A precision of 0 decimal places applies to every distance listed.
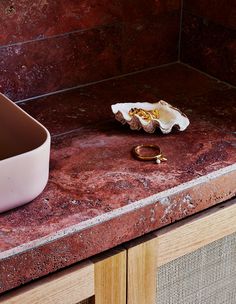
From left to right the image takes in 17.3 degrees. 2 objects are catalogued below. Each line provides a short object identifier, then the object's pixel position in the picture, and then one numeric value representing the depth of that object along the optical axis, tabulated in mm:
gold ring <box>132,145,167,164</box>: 587
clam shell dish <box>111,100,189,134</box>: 624
